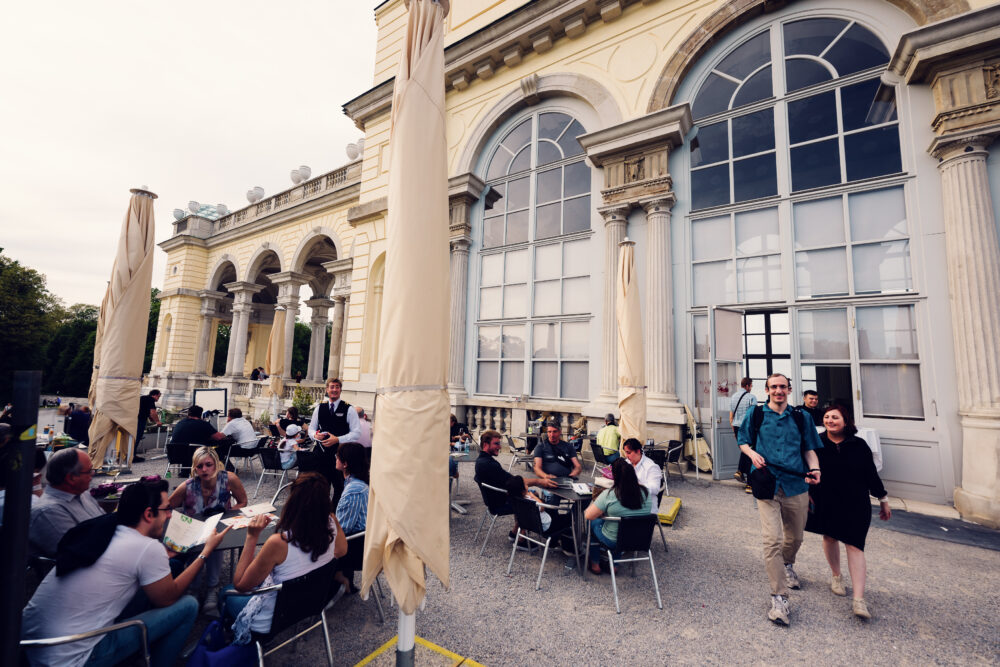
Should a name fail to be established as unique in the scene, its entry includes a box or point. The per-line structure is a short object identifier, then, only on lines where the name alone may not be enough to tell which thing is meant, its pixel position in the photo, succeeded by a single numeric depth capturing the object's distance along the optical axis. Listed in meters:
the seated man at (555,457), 5.43
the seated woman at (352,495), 3.31
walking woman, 3.28
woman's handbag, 2.07
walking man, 3.30
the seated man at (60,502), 2.81
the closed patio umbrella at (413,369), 2.12
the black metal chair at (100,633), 1.82
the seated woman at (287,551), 2.28
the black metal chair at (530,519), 3.74
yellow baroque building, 5.96
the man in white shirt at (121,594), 2.03
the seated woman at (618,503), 3.44
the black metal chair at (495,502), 4.21
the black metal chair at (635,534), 3.35
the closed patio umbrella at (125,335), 5.24
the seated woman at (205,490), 3.56
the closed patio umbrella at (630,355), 6.35
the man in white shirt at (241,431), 6.84
